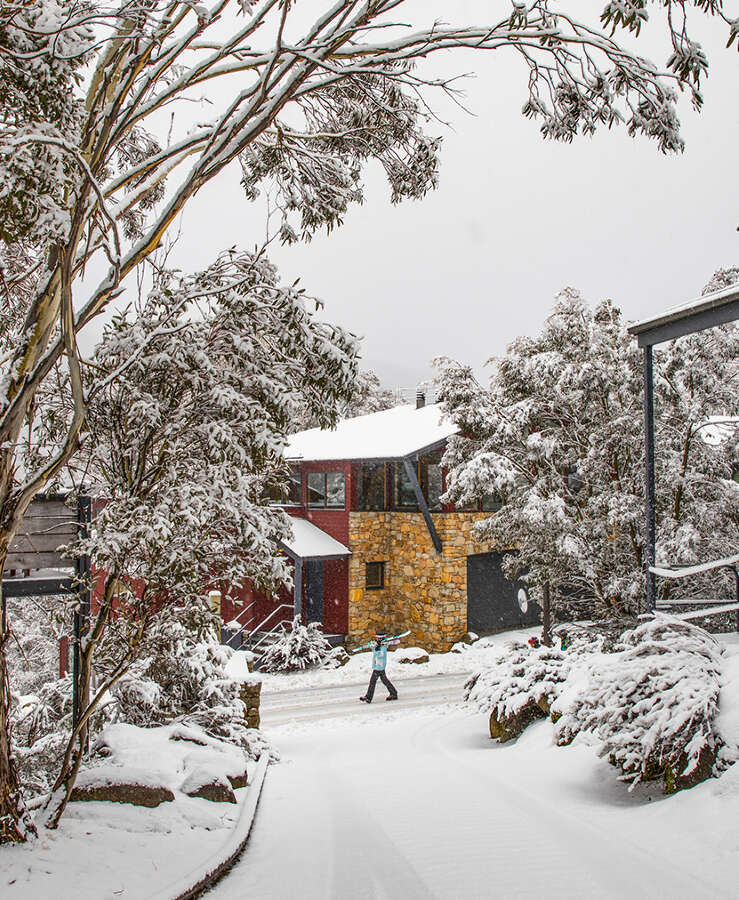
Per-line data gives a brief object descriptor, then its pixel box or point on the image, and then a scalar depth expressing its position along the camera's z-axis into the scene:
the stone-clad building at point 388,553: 18.09
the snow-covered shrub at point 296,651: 16.37
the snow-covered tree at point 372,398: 34.34
